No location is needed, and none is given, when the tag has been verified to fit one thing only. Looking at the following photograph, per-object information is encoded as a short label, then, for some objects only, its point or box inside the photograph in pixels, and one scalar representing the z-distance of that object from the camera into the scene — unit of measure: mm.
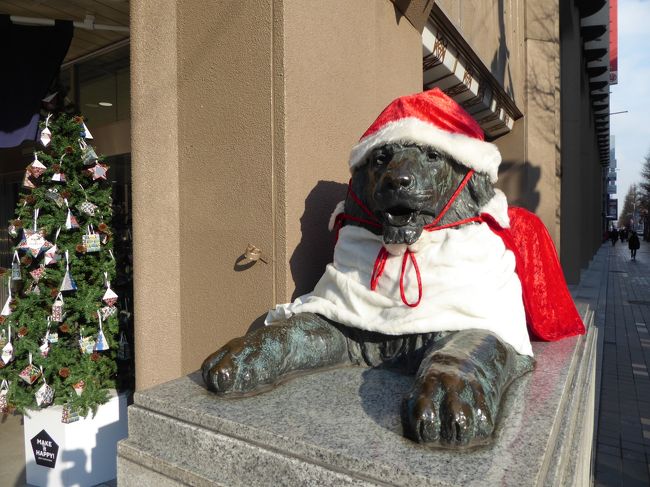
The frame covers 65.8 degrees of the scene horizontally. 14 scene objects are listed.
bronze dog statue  2049
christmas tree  3758
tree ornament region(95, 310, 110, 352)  3818
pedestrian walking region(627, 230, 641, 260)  25750
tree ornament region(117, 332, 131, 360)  4027
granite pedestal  1433
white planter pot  3646
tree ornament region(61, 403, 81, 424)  3615
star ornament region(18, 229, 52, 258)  3713
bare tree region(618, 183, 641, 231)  88625
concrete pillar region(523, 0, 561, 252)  9633
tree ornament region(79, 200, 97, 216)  3844
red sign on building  20512
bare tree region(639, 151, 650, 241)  52838
